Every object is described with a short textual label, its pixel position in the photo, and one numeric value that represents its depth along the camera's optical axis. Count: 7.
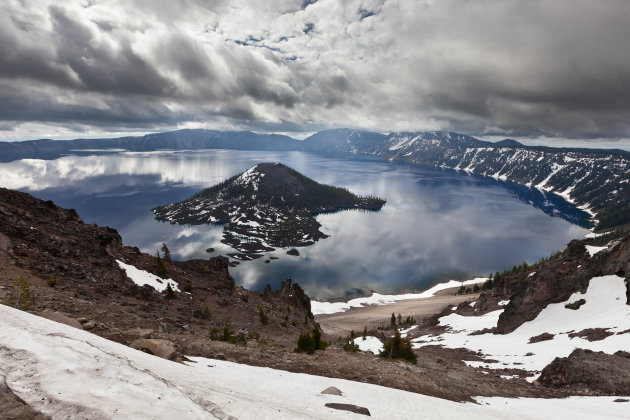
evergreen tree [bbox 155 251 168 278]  49.32
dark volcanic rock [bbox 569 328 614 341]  35.96
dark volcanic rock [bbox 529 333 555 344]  43.40
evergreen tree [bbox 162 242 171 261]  67.41
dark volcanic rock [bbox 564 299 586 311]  49.38
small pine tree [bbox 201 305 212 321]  40.28
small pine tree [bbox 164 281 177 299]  42.12
